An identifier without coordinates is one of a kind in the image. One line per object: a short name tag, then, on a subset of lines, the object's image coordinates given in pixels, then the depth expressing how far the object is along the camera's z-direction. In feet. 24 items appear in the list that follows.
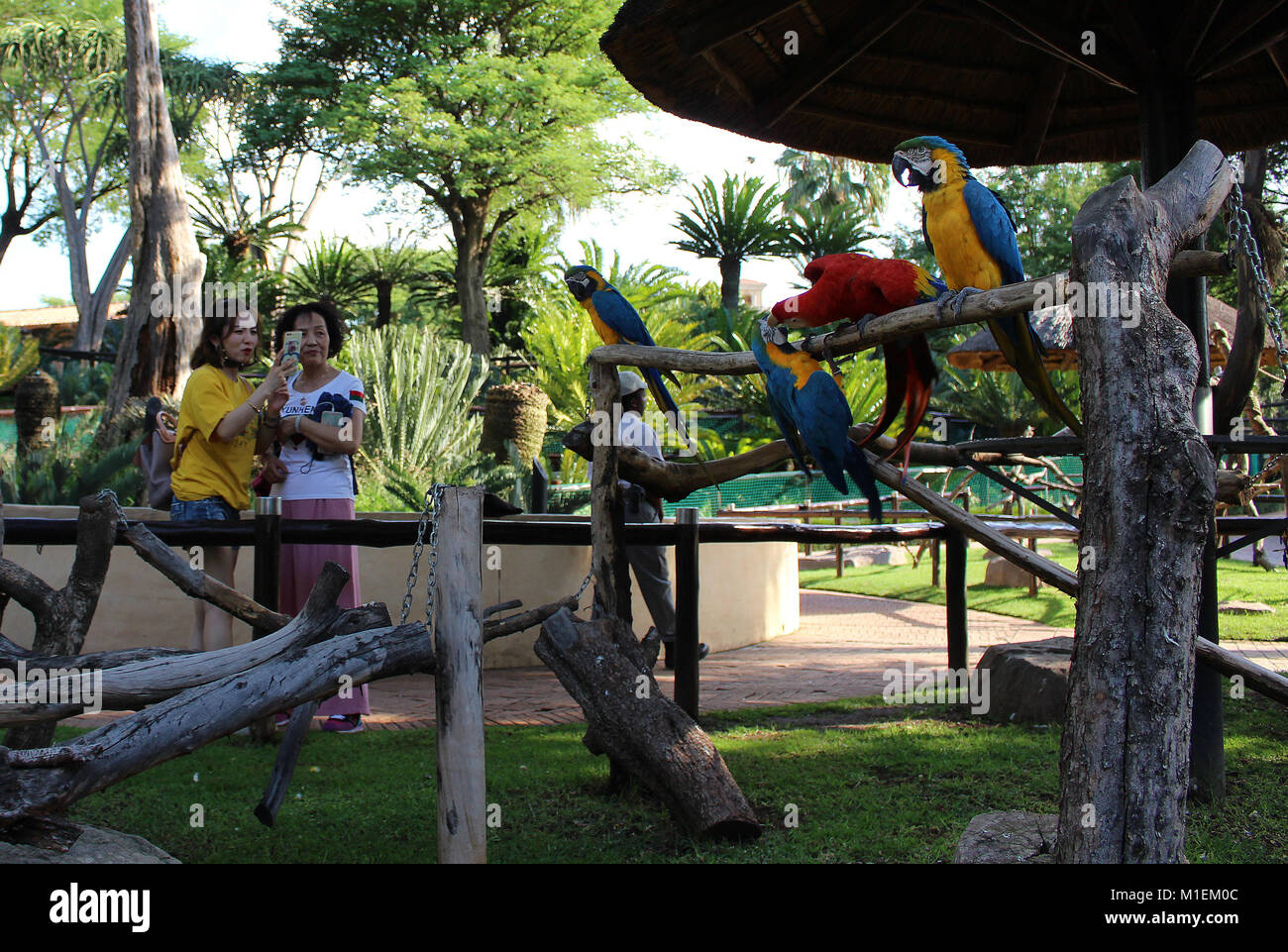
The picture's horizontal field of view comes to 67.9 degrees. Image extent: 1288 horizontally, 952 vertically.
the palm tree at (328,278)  73.46
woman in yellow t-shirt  12.85
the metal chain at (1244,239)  7.72
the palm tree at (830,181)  130.21
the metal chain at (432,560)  7.70
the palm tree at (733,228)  72.59
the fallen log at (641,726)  9.65
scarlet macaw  8.86
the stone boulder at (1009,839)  7.09
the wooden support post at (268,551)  12.10
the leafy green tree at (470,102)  71.56
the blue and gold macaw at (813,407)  8.86
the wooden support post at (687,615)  12.32
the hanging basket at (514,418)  43.24
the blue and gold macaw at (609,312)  14.02
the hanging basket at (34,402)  46.73
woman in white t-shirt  13.17
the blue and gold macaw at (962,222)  9.17
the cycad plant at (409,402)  38.27
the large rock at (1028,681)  14.43
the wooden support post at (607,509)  11.71
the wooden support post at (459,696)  7.45
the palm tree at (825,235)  74.84
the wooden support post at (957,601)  16.60
